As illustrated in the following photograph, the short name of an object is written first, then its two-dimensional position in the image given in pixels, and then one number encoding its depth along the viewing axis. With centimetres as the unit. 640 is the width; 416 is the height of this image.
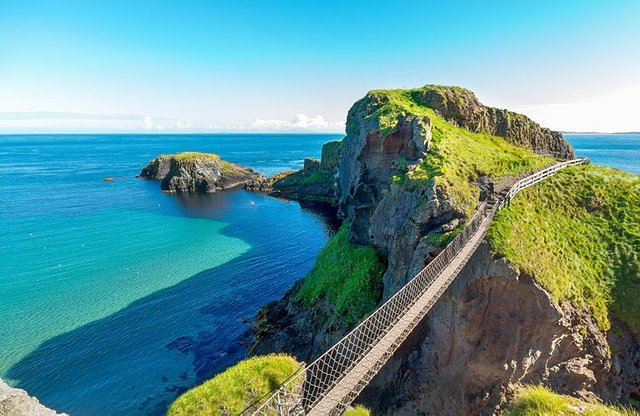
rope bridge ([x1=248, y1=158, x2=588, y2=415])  1166
